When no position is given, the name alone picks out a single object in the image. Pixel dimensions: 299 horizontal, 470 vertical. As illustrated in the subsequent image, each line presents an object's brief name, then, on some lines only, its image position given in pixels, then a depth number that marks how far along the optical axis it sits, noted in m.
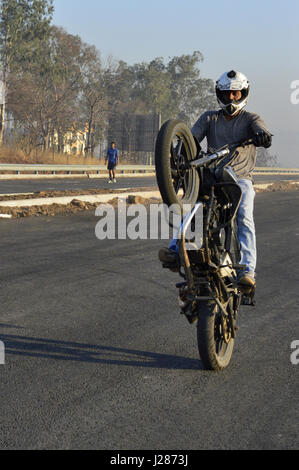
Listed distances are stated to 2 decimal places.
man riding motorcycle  5.30
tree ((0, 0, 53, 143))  63.12
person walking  33.28
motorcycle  4.63
